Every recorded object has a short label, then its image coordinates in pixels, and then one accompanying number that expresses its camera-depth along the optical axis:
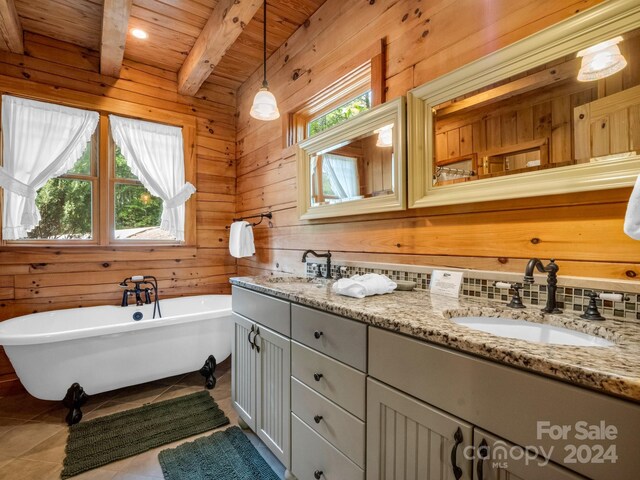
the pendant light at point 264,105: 2.05
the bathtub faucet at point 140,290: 2.87
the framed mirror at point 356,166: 1.67
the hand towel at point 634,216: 0.81
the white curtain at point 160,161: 3.02
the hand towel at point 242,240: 2.94
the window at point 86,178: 2.55
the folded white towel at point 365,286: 1.38
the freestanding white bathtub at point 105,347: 1.99
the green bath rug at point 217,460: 1.63
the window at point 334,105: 2.03
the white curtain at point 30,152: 2.51
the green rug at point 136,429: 1.78
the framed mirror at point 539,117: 1.00
